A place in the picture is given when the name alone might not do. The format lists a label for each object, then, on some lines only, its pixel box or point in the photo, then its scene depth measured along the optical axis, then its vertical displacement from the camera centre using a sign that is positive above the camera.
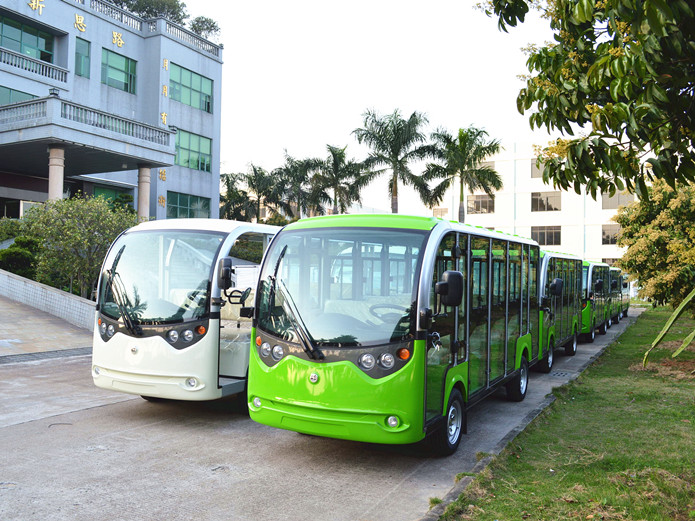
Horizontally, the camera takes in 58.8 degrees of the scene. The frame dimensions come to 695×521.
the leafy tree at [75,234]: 16.52 +0.82
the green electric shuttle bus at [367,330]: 5.81 -0.61
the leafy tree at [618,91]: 3.64 +1.26
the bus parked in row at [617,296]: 23.92 -0.88
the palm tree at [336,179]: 40.06 +5.91
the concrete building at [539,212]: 54.94 +5.75
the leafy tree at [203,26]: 49.16 +19.19
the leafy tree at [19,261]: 19.30 +0.06
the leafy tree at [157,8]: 45.69 +19.55
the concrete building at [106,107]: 23.11 +8.06
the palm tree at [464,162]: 36.97 +6.71
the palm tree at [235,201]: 48.94 +5.27
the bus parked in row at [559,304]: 11.89 -0.66
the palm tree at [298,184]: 41.38 +6.12
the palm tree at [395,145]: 35.47 +7.32
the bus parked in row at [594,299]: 17.70 -0.75
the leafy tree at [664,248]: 12.49 +0.57
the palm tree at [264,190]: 46.53 +5.95
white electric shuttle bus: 7.53 -0.61
